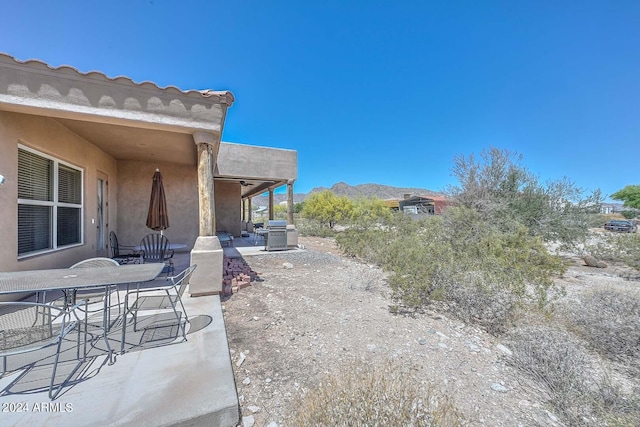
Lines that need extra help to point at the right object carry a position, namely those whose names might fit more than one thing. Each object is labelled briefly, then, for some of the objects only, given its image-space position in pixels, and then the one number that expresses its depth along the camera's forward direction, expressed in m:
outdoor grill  9.55
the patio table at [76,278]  2.28
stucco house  3.51
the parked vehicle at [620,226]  21.92
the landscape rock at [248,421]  1.89
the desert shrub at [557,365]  2.26
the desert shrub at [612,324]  3.42
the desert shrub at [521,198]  10.62
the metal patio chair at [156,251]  5.19
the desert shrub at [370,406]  1.64
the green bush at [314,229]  18.84
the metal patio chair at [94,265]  3.10
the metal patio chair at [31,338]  1.83
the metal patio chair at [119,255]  6.13
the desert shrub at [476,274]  4.35
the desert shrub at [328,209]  21.41
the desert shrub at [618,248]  8.82
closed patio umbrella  5.82
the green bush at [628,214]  34.52
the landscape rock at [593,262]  10.51
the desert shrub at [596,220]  10.71
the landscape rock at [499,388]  2.48
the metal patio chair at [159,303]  2.91
